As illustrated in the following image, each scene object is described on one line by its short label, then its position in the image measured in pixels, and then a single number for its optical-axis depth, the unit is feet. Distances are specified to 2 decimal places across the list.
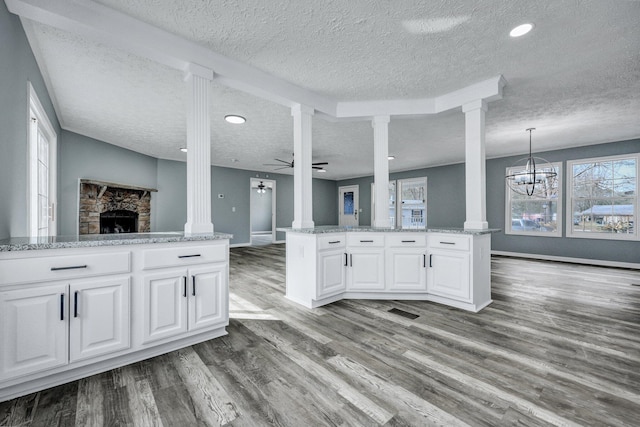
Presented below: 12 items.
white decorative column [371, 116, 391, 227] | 11.78
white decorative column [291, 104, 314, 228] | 10.94
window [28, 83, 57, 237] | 9.43
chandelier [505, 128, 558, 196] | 20.12
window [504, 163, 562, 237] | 19.81
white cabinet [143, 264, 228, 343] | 6.56
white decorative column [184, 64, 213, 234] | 7.97
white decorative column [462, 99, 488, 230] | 10.40
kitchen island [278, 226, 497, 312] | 10.12
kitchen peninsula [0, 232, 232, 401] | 5.10
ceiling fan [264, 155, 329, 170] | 24.80
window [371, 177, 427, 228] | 27.94
